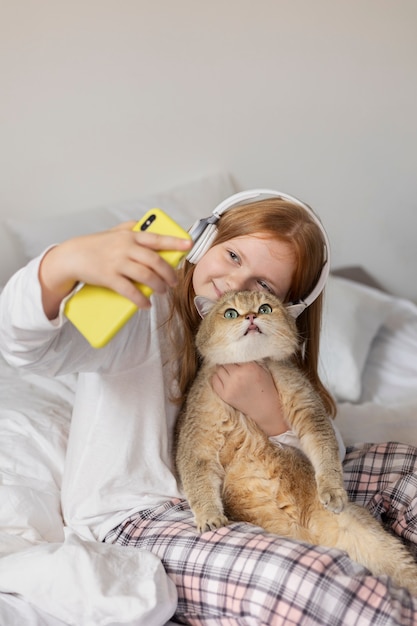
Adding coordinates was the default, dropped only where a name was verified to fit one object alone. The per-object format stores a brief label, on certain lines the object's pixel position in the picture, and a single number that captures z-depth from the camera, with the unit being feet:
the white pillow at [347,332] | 6.93
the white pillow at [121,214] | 7.06
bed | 3.69
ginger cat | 4.04
